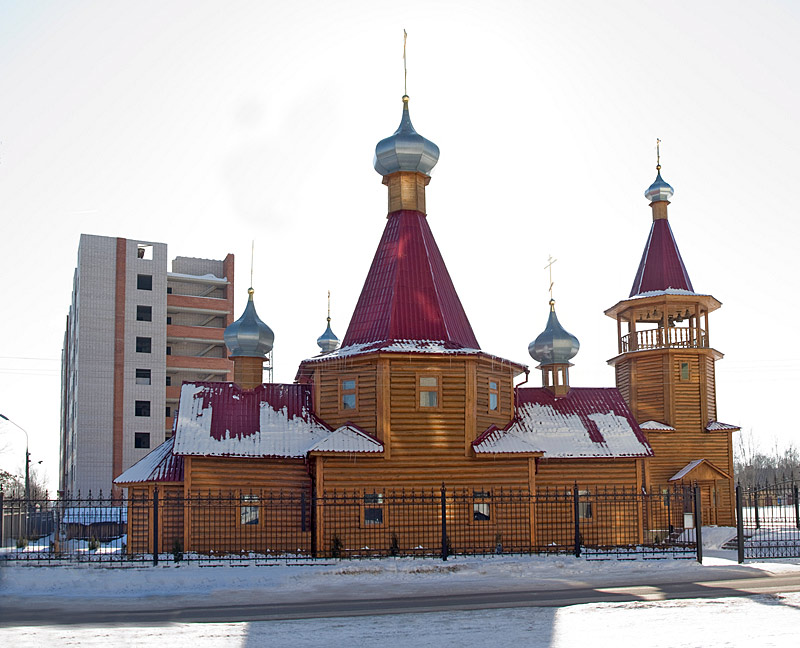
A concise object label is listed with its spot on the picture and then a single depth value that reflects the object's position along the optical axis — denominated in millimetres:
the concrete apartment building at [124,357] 55625
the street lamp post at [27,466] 31556
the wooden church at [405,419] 23766
